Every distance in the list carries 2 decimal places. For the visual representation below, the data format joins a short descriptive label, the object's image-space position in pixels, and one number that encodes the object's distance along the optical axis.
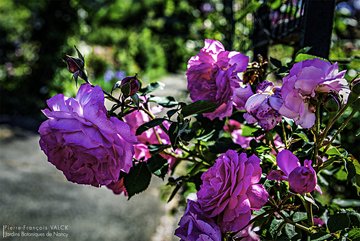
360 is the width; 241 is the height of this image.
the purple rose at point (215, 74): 0.79
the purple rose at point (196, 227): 0.65
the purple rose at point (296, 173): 0.64
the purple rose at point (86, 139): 0.65
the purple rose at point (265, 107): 0.67
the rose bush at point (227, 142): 0.65
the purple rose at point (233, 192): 0.66
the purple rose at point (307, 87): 0.64
